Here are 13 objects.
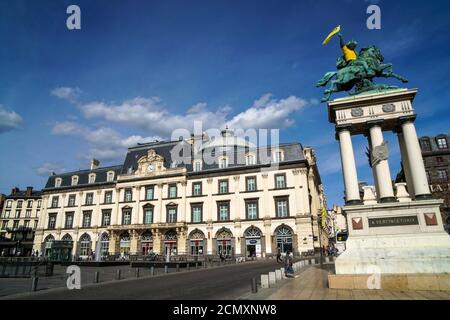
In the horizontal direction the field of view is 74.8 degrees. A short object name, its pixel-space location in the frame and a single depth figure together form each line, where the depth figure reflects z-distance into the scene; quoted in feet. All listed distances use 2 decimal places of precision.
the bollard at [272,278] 44.68
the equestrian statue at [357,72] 48.52
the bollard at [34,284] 43.80
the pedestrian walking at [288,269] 56.90
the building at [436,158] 151.43
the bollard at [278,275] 49.01
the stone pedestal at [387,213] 36.06
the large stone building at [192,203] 138.41
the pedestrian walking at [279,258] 108.04
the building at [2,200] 244.16
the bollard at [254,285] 36.40
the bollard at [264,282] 41.50
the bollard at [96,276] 53.84
